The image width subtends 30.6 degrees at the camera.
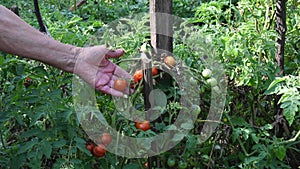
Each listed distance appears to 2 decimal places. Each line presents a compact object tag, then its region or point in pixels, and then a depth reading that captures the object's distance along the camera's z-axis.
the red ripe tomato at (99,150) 1.98
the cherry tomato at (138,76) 2.04
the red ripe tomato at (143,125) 1.99
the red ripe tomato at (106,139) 2.00
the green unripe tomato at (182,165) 2.02
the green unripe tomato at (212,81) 2.04
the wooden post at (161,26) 2.01
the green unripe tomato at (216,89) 2.04
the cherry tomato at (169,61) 2.02
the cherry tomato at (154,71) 2.05
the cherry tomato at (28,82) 2.24
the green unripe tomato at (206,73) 2.02
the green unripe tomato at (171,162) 2.05
